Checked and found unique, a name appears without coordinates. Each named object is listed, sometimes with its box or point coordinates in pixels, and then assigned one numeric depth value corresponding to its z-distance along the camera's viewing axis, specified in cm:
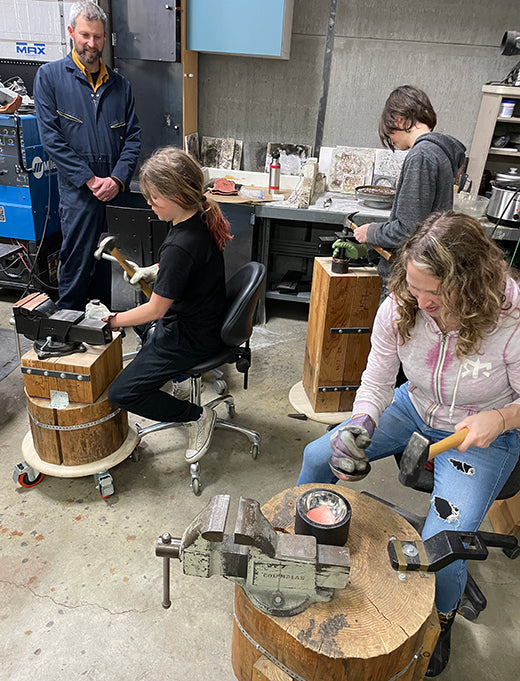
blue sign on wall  313
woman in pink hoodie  125
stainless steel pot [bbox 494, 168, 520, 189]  294
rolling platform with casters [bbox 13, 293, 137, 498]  190
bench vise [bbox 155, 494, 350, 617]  98
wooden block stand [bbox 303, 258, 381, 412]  234
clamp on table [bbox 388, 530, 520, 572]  108
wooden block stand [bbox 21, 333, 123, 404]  188
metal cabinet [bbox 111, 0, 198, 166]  320
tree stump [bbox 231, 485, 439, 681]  98
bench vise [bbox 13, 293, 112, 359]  192
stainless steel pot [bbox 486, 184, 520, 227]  292
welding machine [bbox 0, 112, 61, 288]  310
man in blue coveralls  282
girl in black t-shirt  184
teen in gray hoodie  198
